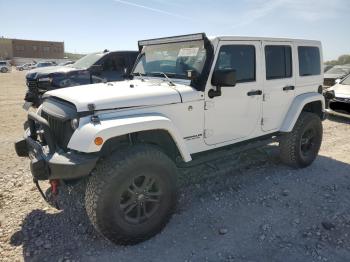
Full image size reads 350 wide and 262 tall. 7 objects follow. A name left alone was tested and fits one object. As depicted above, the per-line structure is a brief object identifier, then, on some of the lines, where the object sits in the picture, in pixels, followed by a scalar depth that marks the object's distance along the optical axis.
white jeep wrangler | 2.99
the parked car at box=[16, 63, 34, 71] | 44.59
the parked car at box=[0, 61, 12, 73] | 39.06
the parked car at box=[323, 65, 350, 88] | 13.74
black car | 8.76
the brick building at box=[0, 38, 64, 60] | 69.50
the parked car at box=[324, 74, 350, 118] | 9.05
